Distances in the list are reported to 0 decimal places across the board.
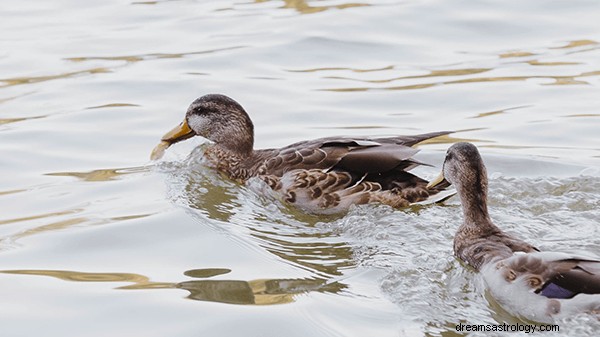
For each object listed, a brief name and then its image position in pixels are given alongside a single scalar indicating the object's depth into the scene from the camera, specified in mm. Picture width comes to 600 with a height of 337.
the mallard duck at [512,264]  12172
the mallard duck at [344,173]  17141
